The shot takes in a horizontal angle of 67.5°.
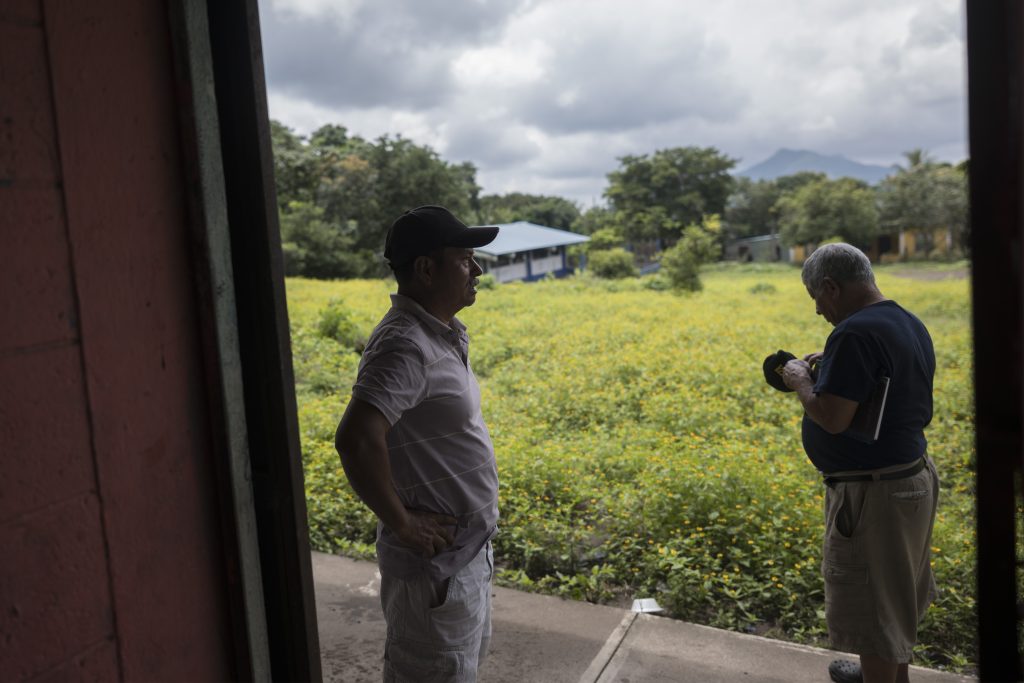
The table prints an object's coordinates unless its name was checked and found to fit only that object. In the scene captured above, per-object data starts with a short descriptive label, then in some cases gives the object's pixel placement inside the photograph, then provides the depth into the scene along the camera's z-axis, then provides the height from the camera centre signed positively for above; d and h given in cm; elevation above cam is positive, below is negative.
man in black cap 179 -45
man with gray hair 237 -66
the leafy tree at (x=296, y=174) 2116 +310
